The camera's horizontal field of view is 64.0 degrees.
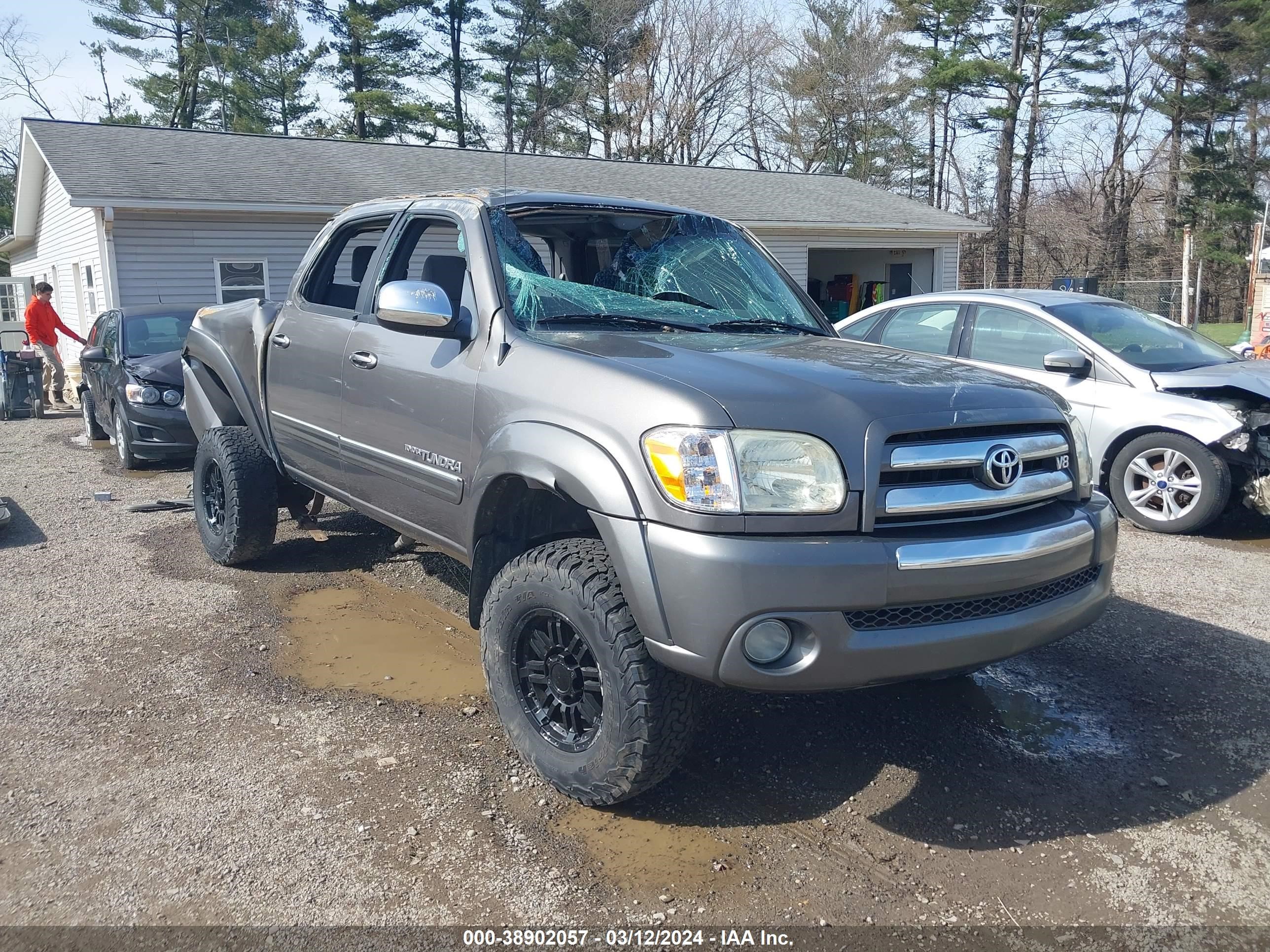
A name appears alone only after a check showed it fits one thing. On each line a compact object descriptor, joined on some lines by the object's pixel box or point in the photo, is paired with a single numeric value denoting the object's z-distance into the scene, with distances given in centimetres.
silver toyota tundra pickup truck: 278
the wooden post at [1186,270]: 1820
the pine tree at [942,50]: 3634
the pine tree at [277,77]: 3644
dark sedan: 930
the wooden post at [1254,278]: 2097
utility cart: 1414
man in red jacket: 1451
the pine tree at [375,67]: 3544
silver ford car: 663
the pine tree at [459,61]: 3641
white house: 1498
